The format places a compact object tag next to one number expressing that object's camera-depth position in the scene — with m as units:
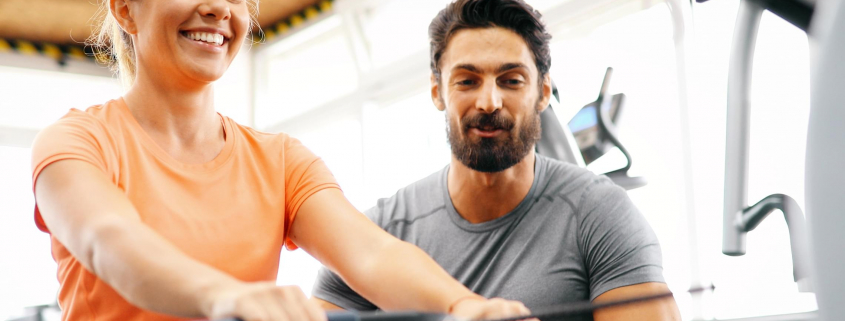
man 1.49
